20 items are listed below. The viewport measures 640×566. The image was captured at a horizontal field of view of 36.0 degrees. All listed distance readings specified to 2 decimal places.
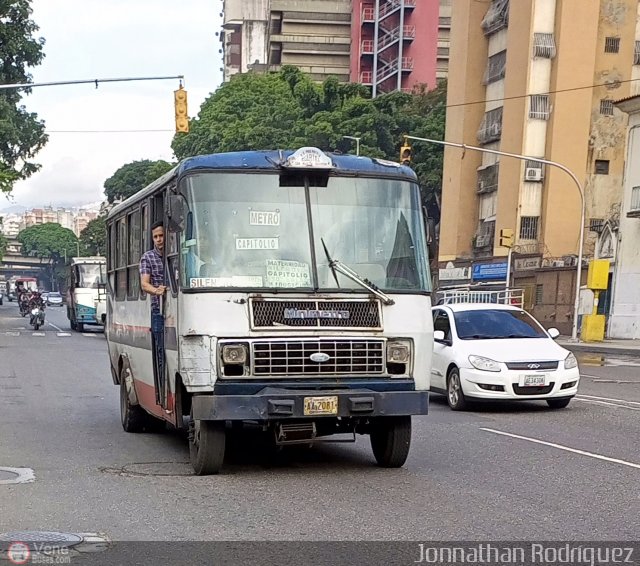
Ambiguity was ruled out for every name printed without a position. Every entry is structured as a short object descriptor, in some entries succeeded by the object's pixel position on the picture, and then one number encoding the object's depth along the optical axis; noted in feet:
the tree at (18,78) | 139.95
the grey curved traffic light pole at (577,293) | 121.19
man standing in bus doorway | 30.07
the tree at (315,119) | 194.70
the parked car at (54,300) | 331.36
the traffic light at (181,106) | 75.31
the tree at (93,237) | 381.81
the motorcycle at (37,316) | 130.21
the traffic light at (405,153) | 92.17
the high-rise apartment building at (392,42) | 314.96
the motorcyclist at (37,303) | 131.34
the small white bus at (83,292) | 129.08
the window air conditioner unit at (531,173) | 170.30
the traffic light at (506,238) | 122.93
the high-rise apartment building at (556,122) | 167.32
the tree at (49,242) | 535.60
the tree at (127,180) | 332.19
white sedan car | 44.01
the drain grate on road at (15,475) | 26.68
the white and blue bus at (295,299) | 26.04
